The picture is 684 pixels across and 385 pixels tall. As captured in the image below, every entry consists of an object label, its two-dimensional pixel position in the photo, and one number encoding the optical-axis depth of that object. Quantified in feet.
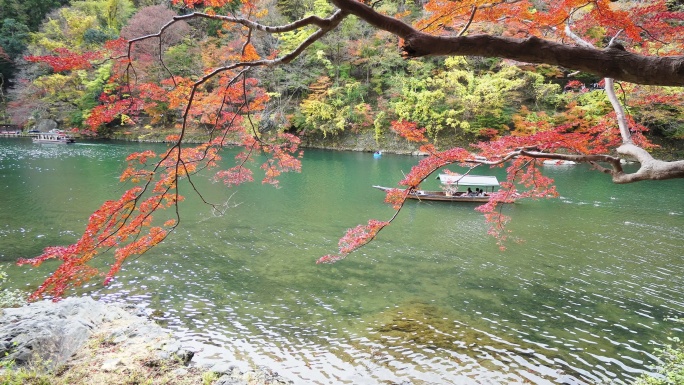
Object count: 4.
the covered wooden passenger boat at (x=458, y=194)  44.34
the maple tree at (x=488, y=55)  6.45
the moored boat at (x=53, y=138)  87.18
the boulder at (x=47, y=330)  11.73
